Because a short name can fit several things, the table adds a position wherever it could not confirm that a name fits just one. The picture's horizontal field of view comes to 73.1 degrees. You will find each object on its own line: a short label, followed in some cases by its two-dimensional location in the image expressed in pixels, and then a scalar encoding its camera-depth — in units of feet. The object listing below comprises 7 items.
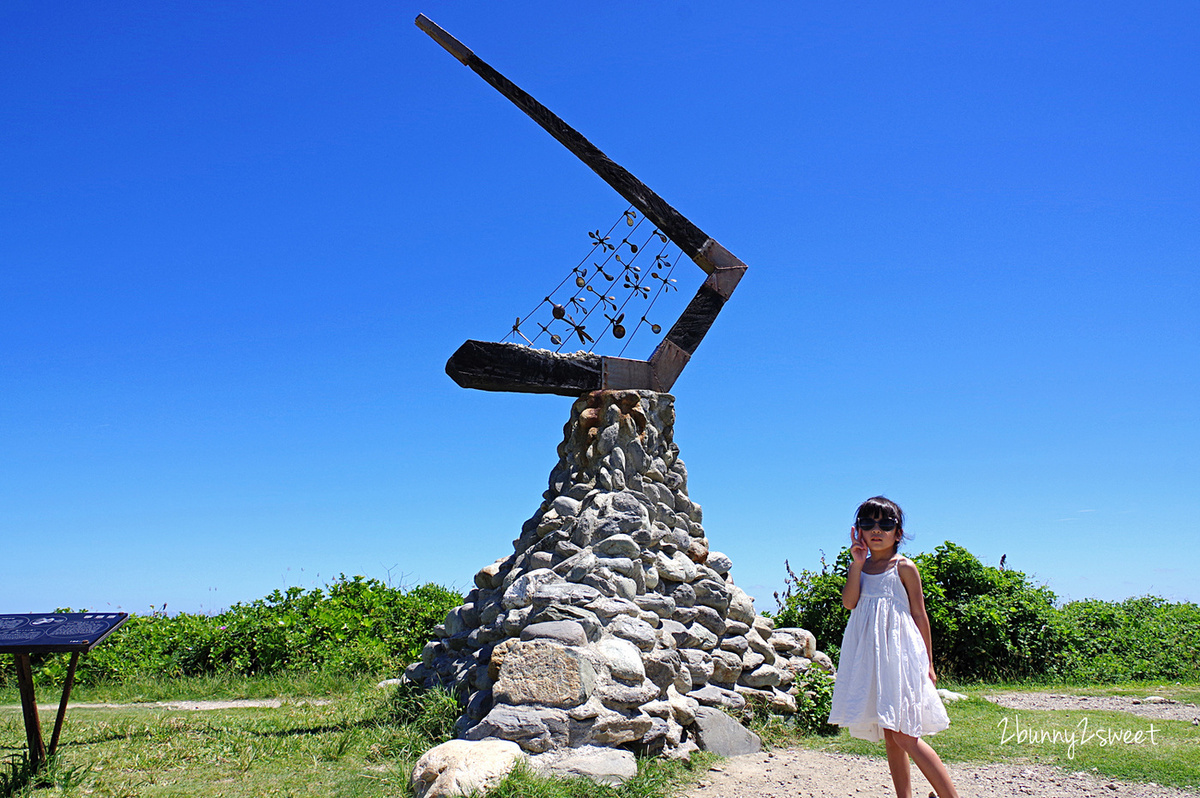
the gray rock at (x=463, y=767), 14.64
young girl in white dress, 12.85
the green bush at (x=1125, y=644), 35.84
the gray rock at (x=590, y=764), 16.16
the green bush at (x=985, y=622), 34.32
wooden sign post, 17.34
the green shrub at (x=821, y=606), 33.91
